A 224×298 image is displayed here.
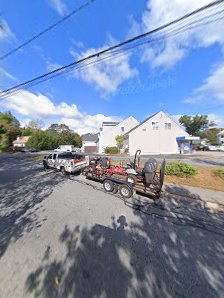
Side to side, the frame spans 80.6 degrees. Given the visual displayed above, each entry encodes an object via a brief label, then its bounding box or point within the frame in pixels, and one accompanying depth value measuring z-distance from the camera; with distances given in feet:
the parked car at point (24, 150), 113.30
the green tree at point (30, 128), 184.46
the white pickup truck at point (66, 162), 31.73
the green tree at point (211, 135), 175.96
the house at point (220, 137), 183.11
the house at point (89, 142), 123.71
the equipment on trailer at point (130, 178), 18.94
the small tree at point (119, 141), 90.66
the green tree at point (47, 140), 132.36
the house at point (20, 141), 171.18
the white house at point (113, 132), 102.46
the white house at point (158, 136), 85.23
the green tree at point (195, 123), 179.27
